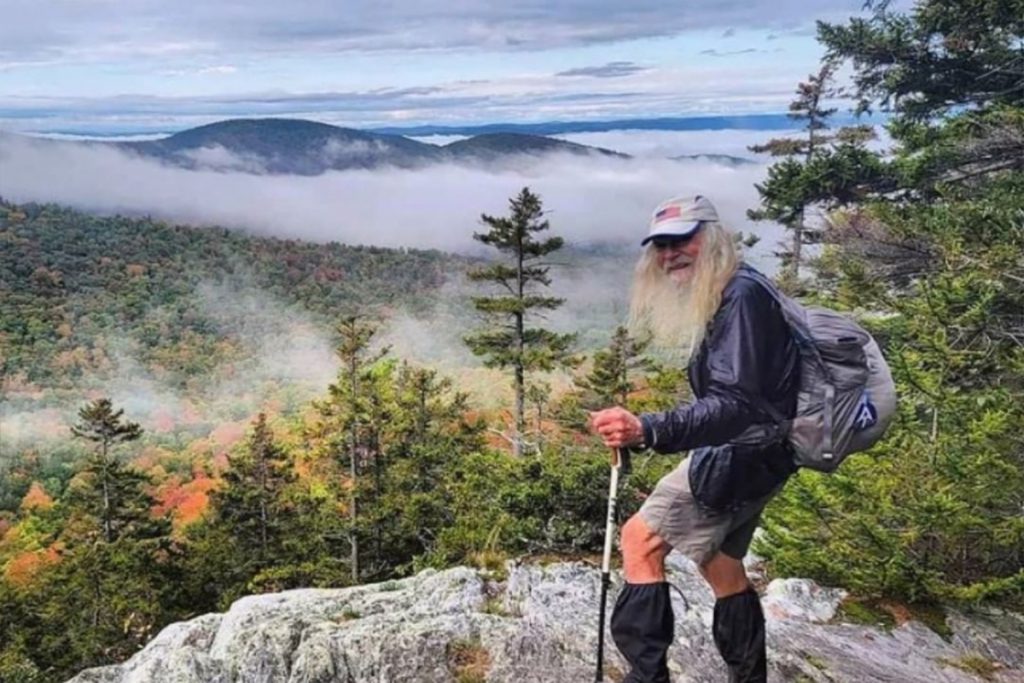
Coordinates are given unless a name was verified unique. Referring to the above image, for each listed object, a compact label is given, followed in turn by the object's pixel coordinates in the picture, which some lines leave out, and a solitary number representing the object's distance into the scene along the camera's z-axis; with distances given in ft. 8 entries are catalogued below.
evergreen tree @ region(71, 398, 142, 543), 82.12
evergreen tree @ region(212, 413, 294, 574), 84.38
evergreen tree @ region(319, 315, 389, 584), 74.64
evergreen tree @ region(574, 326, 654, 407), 75.92
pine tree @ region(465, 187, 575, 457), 59.16
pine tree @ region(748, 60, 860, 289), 46.37
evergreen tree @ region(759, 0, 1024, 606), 16.72
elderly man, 8.23
